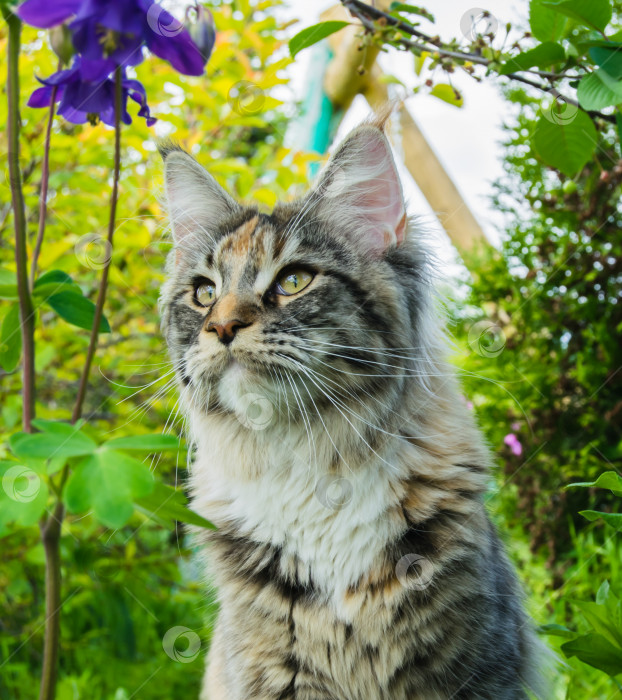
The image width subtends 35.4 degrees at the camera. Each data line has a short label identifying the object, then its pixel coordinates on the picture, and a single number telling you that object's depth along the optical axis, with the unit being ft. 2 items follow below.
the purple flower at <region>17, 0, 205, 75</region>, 0.99
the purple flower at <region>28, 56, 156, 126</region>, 1.10
